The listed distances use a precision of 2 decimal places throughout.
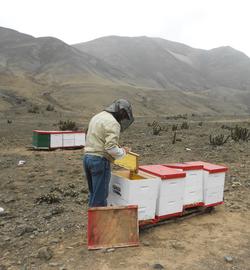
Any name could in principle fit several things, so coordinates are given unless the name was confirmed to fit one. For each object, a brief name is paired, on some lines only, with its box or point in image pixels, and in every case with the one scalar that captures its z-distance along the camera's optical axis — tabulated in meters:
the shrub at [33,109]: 29.03
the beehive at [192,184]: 5.86
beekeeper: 4.98
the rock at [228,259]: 4.69
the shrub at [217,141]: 13.39
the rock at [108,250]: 4.83
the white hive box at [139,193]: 5.20
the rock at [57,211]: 6.31
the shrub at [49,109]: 31.92
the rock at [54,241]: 5.15
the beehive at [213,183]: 6.10
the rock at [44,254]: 4.69
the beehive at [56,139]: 12.74
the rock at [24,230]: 5.51
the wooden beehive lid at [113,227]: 4.93
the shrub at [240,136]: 14.54
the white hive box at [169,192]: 5.42
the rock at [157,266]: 4.46
